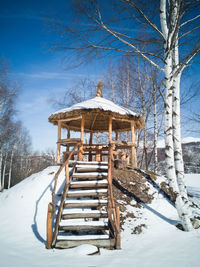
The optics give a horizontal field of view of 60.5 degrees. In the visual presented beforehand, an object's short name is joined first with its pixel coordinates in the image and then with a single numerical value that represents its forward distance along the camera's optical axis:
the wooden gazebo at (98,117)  7.67
